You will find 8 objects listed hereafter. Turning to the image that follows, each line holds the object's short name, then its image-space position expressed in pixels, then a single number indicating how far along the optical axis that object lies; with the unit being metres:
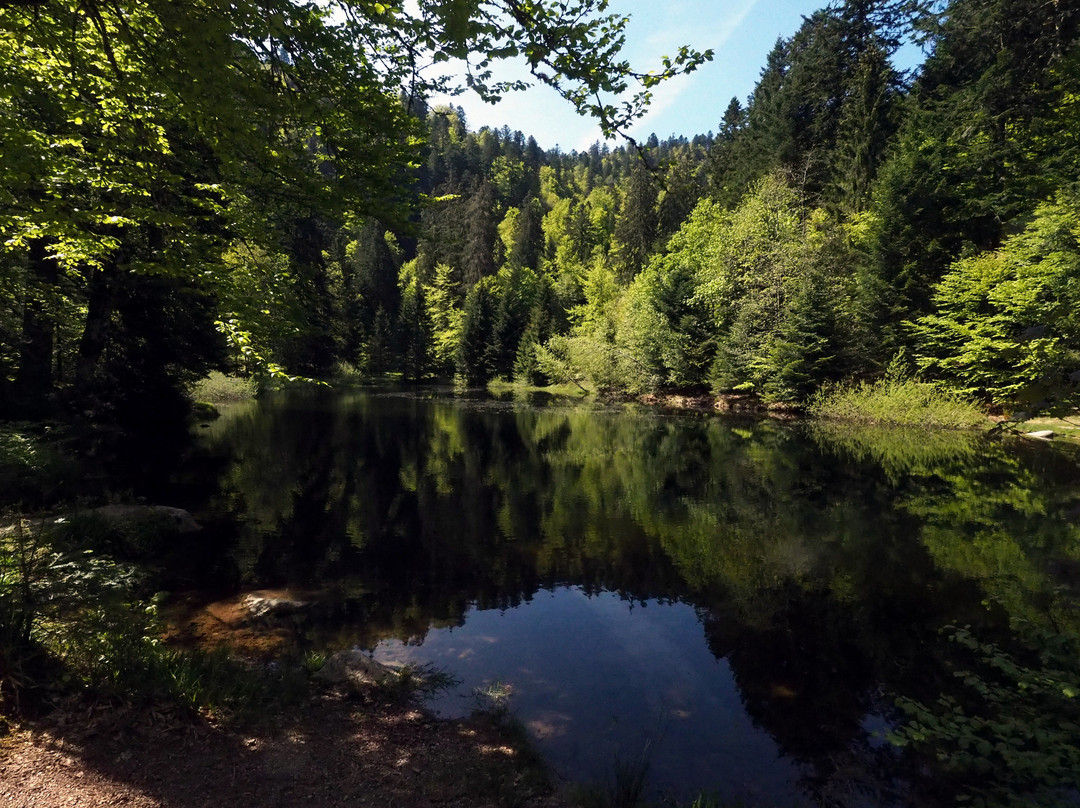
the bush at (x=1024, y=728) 3.39
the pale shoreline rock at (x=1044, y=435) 20.31
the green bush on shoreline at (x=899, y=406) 23.96
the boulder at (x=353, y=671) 5.46
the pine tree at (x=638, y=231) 54.03
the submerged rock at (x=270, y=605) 7.18
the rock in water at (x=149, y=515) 9.02
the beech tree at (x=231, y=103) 3.92
